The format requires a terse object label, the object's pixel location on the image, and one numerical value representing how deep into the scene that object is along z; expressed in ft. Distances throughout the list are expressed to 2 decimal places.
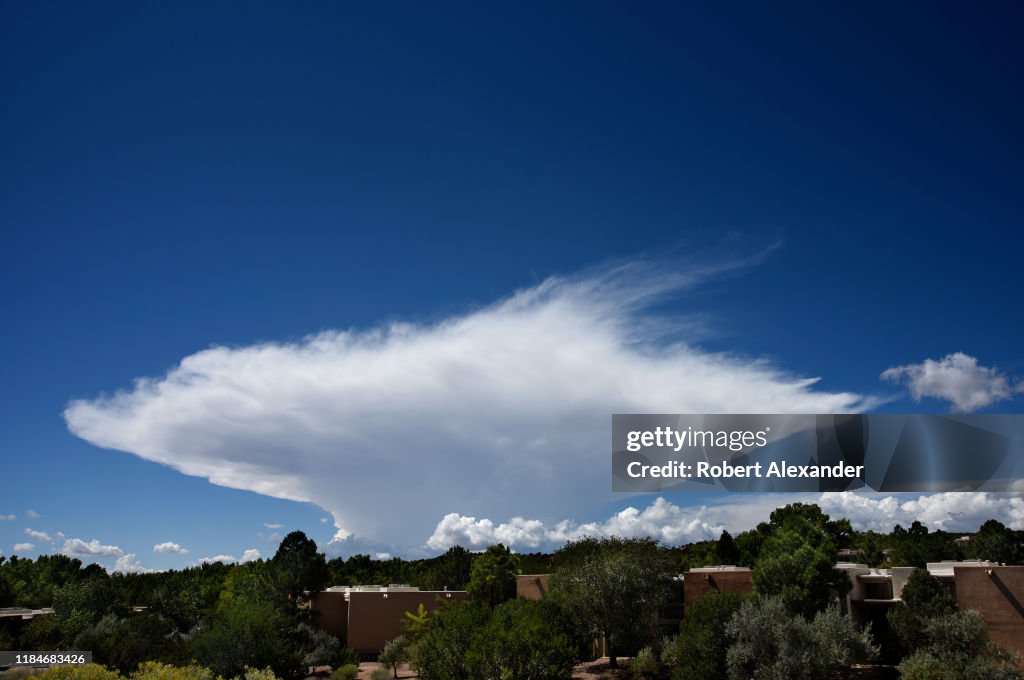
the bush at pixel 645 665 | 111.45
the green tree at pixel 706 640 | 95.96
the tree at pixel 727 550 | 209.67
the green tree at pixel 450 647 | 94.27
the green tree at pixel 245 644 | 106.73
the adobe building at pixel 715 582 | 120.67
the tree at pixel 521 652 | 89.35
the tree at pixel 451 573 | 199.21
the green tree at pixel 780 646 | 91.91
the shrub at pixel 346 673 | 122.01
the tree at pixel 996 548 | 196.65
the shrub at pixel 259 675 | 76.59
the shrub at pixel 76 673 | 56.24
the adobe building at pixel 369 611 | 151.74
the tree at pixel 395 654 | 132.67
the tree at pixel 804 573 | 108.88
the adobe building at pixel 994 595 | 103.09
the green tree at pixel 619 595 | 115.34
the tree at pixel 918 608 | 103.86
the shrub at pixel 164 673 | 60.49
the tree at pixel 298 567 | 149.79
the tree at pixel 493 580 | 165.78
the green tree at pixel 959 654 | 92.99
